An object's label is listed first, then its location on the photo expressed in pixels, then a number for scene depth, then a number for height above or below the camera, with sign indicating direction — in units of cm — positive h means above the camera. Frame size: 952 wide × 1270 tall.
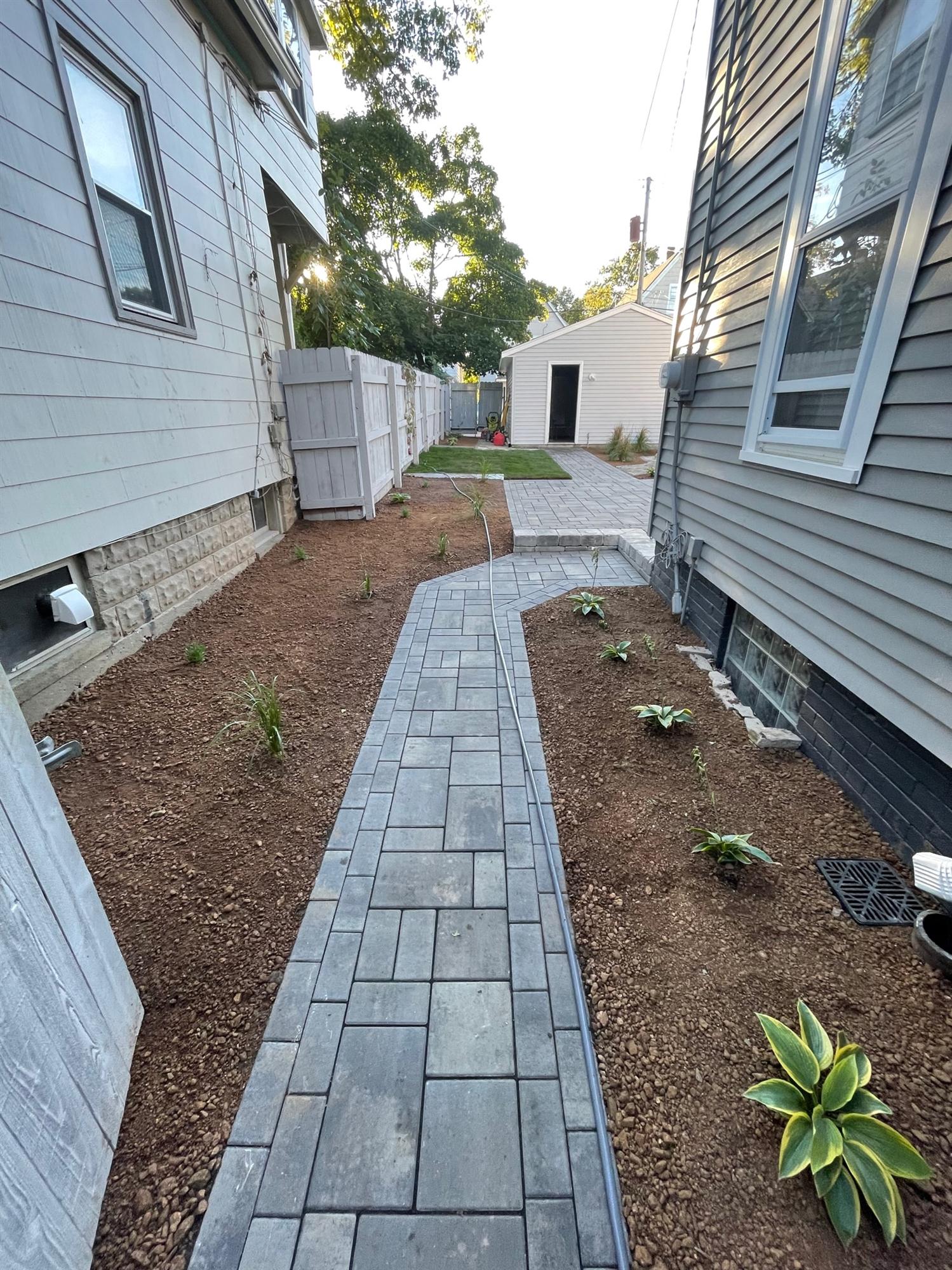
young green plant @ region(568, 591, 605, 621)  392 -136
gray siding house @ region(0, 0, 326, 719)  237 +50
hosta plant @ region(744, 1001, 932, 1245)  106 -143
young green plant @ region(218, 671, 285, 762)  240 -136
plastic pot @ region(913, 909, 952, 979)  152 -146
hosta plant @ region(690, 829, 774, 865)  185 -143
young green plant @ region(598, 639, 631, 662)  322 -137
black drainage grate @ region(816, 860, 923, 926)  171 -150
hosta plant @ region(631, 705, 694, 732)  257 -139
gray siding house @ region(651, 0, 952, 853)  175 +6
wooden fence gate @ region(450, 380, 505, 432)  2172 +9
